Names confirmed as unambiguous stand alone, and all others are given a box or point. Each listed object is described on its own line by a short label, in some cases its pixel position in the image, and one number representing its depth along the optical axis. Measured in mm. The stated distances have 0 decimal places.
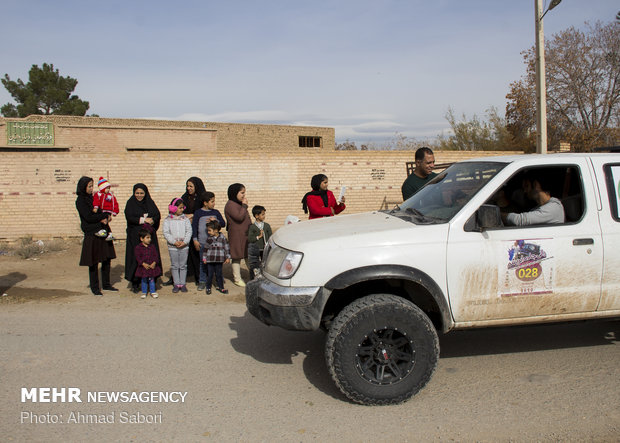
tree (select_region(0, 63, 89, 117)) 39094
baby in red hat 7699
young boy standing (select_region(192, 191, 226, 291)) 7734
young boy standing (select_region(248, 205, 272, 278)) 7668
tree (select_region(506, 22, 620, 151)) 19188
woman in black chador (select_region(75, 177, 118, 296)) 7301
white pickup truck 3605
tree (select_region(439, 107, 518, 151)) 21470
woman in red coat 7055
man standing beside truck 6223
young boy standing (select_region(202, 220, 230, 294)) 7371
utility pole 10773
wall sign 18391
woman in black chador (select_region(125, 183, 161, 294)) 7570
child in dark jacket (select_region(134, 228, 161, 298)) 7176
